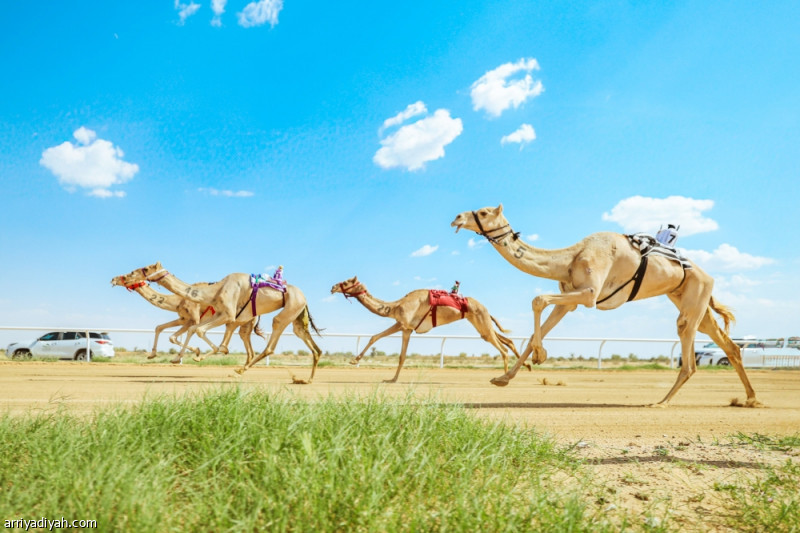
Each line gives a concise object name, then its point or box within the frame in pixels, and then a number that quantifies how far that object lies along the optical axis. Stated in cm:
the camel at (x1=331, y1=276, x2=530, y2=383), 1630
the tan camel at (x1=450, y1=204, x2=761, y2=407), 916
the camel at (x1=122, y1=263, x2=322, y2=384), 1508
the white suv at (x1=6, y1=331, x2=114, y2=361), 2381
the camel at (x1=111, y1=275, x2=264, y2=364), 1781
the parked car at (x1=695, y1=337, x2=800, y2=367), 3034
